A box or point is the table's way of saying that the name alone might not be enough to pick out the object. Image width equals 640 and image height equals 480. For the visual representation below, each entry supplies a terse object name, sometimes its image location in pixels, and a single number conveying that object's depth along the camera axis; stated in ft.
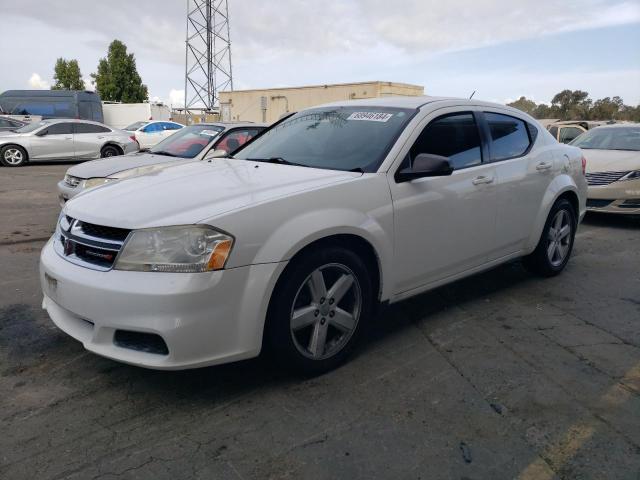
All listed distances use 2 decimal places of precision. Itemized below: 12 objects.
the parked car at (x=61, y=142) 51.80
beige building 86.74
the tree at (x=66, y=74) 163.84
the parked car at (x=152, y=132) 72.38
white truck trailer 109.81
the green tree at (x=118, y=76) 152.76
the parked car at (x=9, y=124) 65.21
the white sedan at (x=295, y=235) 8.73
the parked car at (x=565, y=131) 46.73
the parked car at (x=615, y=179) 25.12
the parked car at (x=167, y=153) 22.04
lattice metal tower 154.51
